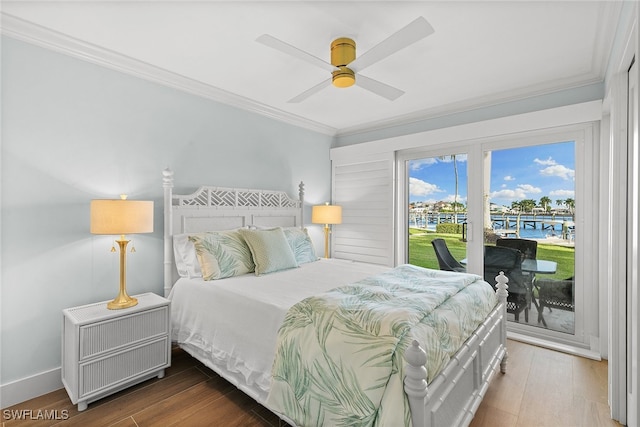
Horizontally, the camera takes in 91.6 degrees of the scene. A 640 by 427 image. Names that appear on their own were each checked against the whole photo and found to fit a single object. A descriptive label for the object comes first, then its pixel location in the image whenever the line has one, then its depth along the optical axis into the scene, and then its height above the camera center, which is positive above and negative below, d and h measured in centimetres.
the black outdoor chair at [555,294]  304 -80
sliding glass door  292 -7
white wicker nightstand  200 -94
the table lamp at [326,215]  413 -2
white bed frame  124 -62
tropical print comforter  130 -64
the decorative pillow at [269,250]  274 -34
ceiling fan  171 +99
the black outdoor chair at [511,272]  329 -63
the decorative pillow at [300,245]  328 -34
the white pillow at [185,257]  265 -39
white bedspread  186 -70
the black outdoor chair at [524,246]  323 -33
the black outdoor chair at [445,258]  367 -53
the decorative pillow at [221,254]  256 -36
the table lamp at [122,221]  212 -6
